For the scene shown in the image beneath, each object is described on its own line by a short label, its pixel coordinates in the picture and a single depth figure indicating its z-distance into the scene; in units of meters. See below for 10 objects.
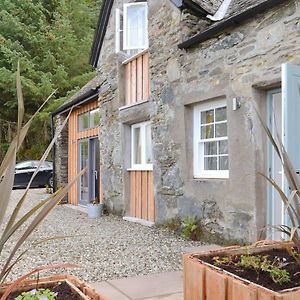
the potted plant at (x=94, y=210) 8.59
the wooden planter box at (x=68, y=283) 1.81
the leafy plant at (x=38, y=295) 1.65
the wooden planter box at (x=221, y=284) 1.75
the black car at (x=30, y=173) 15.52
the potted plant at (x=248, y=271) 1.82
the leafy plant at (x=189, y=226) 5.64
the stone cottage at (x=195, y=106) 4.62
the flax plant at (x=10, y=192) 1.34
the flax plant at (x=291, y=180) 1.96
